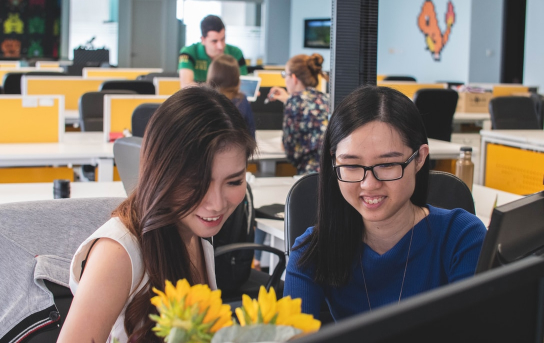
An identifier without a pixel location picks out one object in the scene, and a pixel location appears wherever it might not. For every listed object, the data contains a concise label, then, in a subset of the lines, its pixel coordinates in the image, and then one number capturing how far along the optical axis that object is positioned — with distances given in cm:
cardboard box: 638
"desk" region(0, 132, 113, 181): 330
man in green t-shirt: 459
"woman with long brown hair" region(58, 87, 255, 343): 111
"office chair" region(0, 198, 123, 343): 127
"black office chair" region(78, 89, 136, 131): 448
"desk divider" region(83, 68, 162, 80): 684
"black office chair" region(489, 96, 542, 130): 472
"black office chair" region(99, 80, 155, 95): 521
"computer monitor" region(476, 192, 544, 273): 71
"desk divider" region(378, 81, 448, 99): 635
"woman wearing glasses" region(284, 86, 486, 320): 128
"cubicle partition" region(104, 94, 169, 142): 394
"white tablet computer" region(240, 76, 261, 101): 454
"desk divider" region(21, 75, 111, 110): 527
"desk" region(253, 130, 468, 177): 379
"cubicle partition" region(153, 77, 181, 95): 541
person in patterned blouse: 373
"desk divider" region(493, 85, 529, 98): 685
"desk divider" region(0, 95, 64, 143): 370
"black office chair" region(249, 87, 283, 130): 518
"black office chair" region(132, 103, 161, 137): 337
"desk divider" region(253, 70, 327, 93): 714
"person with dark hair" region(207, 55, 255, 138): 358
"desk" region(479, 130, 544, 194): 376
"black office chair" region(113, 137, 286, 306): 218
